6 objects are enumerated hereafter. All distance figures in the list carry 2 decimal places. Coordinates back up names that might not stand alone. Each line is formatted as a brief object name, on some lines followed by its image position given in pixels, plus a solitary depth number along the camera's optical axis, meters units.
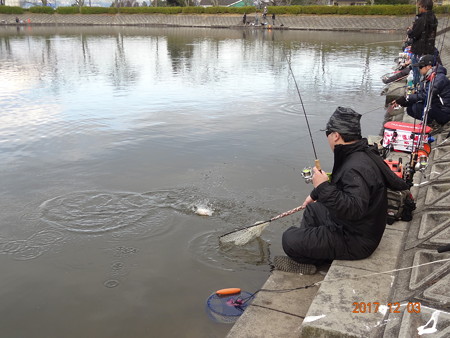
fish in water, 5.61
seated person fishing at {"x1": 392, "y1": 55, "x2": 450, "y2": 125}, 6.94
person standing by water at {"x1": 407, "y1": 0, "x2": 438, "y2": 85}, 8.44
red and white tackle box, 6.53
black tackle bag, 4.29
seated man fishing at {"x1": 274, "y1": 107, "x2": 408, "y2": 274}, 3.36
